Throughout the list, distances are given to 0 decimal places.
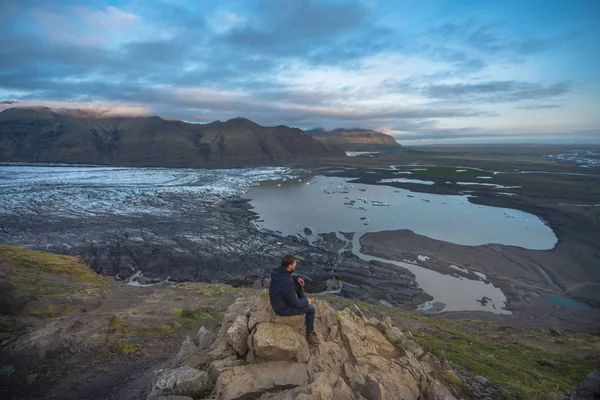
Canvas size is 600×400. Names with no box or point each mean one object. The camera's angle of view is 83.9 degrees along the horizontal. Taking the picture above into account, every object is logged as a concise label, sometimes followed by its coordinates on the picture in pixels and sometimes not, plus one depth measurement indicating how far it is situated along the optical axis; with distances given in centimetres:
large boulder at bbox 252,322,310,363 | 756
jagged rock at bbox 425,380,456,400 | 782
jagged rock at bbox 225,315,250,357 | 809
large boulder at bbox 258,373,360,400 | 624
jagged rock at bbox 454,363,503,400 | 920
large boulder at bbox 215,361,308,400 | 680
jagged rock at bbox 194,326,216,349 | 960
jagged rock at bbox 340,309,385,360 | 852
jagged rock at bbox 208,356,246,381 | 746
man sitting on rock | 747
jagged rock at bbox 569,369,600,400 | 991
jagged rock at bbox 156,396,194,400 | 660
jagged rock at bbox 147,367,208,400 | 703
